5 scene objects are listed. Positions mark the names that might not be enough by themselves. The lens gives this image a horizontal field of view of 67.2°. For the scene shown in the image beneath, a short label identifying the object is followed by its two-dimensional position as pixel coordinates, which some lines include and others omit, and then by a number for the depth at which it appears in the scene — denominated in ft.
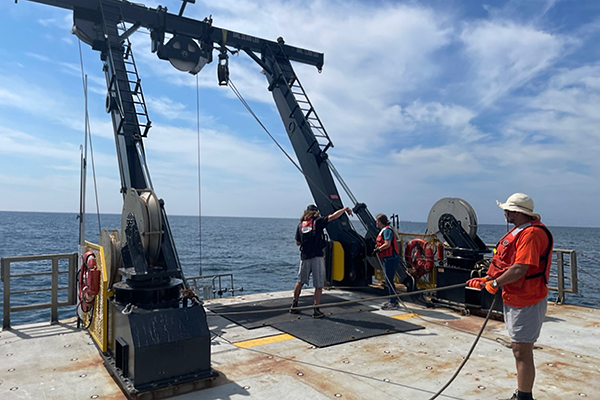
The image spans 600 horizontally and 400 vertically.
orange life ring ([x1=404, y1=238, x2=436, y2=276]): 29.43
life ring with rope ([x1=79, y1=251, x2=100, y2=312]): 17.90
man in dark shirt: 24.57
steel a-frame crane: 14.35
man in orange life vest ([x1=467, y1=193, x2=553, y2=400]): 11.83
